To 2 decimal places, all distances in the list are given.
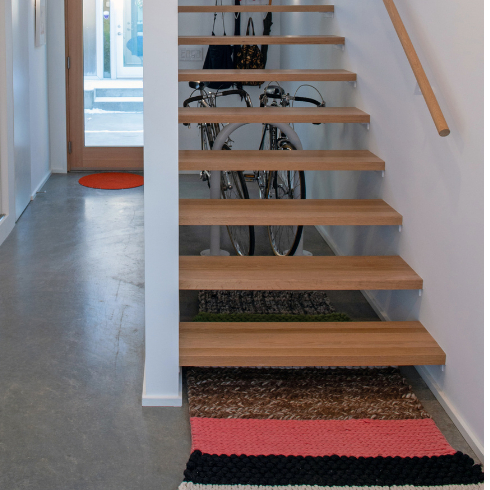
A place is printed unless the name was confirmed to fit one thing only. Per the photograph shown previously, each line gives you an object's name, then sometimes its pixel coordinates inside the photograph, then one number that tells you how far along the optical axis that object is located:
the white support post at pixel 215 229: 3.64
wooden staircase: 2.49
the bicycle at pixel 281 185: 3.76
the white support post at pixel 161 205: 2.22
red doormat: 6.04
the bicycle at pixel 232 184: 4.01
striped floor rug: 2.05
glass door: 6.41
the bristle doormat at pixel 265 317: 3.23
